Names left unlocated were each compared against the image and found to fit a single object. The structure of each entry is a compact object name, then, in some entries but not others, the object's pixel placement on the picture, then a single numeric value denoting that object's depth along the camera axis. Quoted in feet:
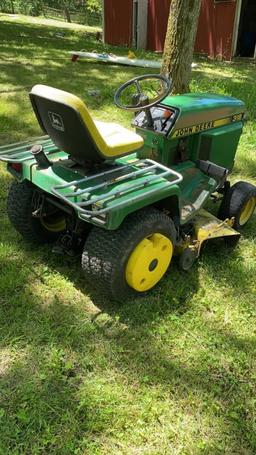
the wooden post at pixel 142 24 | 43.60
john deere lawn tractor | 7.89
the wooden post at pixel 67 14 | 109.91
